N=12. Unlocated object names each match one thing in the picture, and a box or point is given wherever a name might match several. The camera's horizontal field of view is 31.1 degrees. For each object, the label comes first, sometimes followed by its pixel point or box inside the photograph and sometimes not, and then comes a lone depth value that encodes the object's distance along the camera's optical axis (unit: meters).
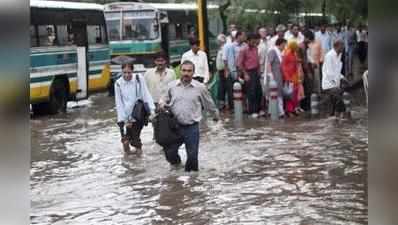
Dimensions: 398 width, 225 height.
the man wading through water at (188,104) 8.59
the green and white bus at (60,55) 17.34
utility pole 16.53
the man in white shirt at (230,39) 15.67
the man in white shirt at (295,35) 16.13
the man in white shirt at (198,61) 13.43
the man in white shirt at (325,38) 20.58
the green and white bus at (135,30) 22.17
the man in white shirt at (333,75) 13.14
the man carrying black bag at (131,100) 10.23
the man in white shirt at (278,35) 14.84
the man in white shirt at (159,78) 10.69
